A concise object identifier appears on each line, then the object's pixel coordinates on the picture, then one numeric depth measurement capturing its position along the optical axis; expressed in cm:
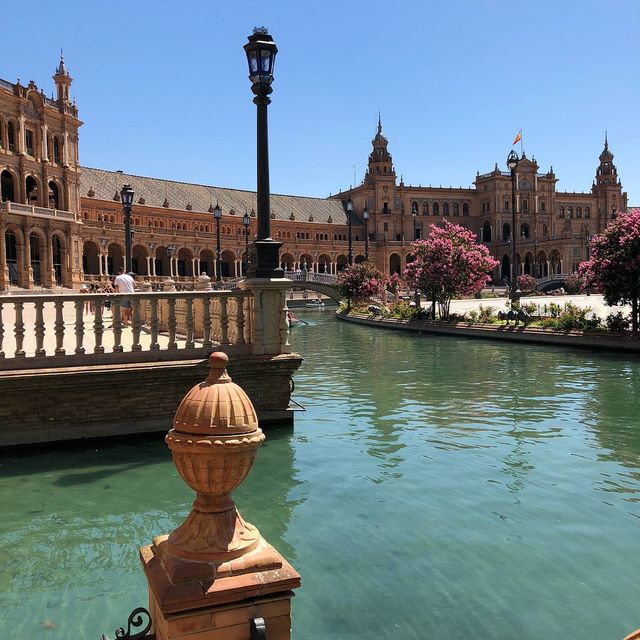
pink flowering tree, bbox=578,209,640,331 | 2280
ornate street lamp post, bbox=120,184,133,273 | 2097
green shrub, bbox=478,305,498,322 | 3153
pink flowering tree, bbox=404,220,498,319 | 3459
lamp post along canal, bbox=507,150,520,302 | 3172
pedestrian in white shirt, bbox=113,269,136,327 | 1658
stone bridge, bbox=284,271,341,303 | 6656
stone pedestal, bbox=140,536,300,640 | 334
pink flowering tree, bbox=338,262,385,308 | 4991
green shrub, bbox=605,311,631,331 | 2404
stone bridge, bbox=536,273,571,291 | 8669
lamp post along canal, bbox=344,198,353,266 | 3859
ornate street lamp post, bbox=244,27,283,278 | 1058
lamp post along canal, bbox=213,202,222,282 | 3303
